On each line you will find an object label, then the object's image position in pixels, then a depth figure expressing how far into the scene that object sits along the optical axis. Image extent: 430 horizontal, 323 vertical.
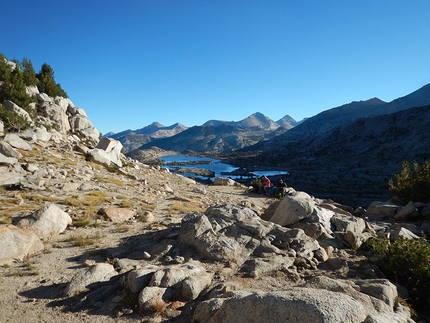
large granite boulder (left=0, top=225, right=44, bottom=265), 7.00
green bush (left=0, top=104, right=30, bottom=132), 22.34
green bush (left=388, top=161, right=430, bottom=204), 16.92
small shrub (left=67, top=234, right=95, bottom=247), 8.53
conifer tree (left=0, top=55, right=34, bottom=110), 26.66
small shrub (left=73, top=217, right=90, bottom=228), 10.08
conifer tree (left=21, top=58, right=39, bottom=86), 31.69
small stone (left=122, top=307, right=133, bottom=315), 5.22
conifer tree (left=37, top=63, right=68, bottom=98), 35.41
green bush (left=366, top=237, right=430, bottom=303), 6.24
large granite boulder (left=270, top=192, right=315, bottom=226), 10.05
